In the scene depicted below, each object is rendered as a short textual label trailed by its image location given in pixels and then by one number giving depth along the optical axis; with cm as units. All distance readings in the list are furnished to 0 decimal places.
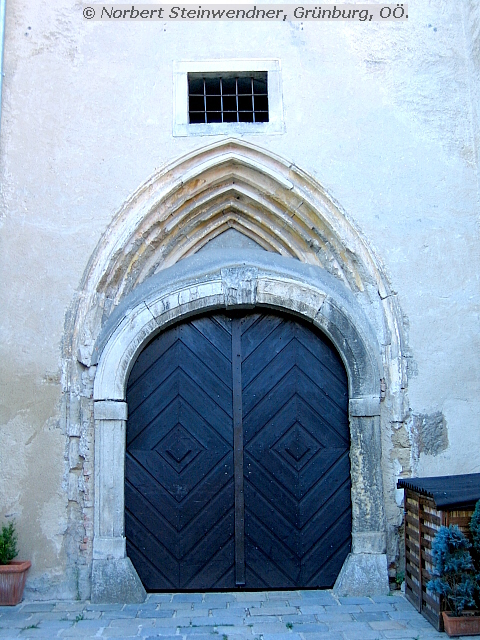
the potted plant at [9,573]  410
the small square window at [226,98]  504
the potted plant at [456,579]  342
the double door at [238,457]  455
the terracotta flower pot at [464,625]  345
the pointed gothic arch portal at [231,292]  441
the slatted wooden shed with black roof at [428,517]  351
